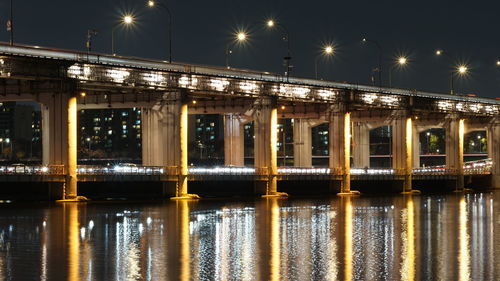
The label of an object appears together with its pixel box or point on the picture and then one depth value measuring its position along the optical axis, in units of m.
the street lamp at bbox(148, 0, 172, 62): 67.71
